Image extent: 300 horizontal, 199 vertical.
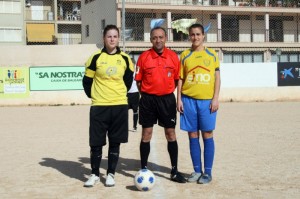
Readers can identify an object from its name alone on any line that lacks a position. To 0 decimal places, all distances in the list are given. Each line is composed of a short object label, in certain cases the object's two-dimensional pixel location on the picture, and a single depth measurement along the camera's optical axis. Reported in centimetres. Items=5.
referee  649
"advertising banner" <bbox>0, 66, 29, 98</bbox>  2505
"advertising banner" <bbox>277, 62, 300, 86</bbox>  2655
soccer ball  612
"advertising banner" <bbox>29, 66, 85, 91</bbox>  2531
